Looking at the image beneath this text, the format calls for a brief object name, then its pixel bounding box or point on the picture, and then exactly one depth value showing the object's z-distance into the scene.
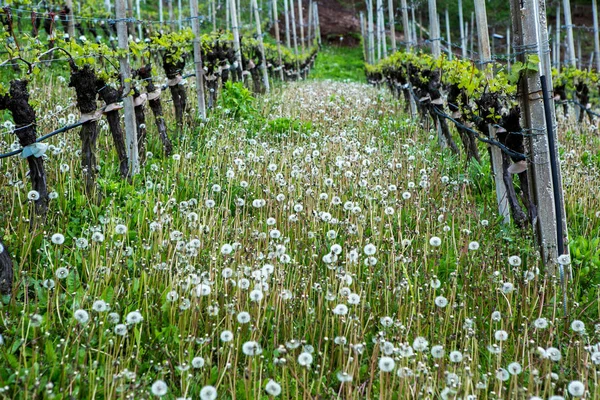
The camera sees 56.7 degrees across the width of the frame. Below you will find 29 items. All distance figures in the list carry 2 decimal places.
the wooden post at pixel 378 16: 22.75
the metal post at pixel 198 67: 8.01
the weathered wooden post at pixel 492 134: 4.94
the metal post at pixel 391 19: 14.54
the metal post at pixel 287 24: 24.30
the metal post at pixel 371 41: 23.40
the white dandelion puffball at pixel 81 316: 2.65
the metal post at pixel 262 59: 14.31
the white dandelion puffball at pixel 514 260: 3.63
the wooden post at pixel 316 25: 34.26
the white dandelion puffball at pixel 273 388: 2.27
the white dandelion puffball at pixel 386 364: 2.37
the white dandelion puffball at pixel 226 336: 2.56
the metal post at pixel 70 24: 9.28
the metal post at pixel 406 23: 11.27
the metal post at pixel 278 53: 17.29
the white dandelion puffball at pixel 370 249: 3.47
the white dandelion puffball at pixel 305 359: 2.37
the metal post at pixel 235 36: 11.62
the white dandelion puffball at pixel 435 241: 3.61
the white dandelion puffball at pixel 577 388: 2.31
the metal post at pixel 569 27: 16.78
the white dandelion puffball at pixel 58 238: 3.41
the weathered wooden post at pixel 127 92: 5.47
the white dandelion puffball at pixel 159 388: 2.18
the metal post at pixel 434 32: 7.96
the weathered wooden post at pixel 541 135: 3.83
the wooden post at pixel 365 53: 29.31
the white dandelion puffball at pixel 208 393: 2.23
